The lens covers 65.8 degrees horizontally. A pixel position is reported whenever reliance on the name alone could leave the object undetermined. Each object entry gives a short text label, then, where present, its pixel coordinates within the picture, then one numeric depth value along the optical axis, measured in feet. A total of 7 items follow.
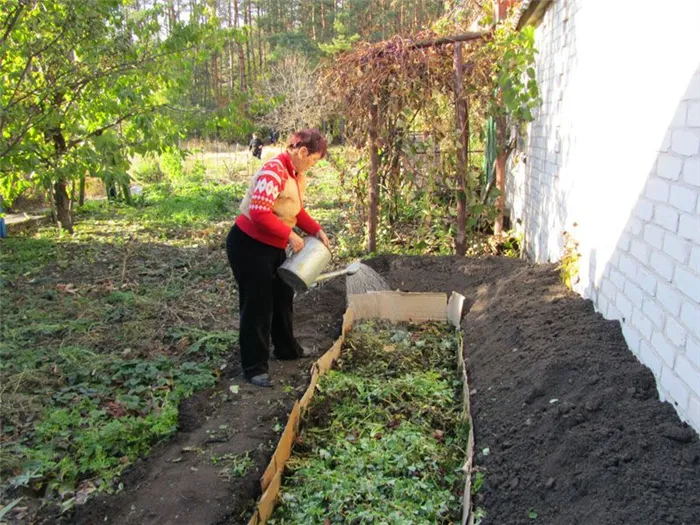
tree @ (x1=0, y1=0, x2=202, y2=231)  17.90
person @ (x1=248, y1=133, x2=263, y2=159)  63.67
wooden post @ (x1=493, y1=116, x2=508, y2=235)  21.42
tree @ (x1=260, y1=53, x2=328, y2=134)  58.44
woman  11.13
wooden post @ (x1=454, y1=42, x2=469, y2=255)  19.90
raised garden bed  8.43
